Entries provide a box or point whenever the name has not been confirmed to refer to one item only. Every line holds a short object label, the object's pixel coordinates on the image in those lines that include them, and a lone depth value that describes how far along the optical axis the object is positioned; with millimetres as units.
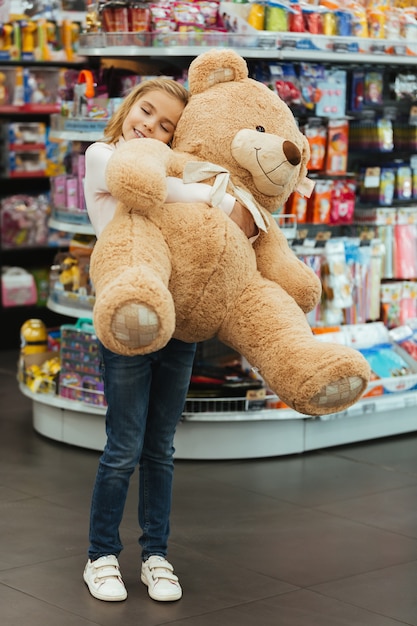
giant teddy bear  2738
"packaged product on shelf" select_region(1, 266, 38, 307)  7129
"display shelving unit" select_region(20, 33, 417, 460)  4641
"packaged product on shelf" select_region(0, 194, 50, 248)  7156
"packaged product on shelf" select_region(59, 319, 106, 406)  4809
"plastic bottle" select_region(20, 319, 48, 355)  5309
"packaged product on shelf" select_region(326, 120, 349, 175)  5029
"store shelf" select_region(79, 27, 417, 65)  4566
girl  3090
